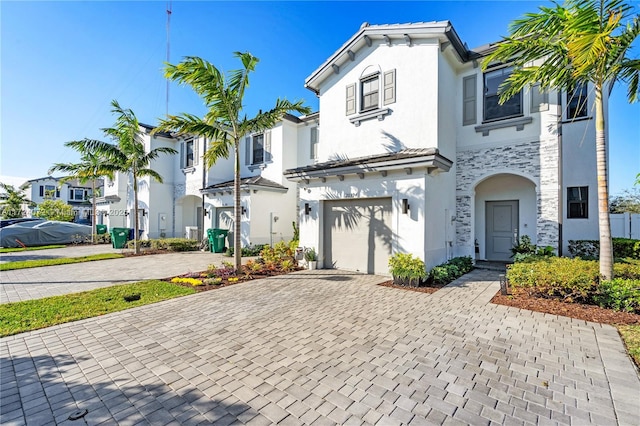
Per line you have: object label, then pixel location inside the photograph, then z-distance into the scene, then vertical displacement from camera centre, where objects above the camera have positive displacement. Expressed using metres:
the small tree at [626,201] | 21.64 +1.35
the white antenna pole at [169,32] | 21.47 +14.52
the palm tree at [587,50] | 5.36 +3.50
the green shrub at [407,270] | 7.55 -1.47
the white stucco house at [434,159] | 8.77 +1.96
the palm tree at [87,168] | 14.98 +2.75
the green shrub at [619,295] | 5.28 -1.54
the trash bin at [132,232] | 19.90 -1.17
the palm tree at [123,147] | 13.65 +3.52
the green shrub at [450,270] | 7.95 -1.65
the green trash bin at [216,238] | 15.12 -1.20
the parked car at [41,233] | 17.47 -1.19
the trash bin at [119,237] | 16.83 -1.27
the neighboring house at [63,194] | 38.09 +3.19
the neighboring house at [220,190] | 15.11 +1.63
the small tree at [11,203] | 28.09 +1.38
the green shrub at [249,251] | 13.97 -1.76
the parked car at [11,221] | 21.75 -0.42
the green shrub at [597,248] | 8.58 -1.00
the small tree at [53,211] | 27.50 +0.49
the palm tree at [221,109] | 7.82 +3.43
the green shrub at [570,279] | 5.75 -1.35
